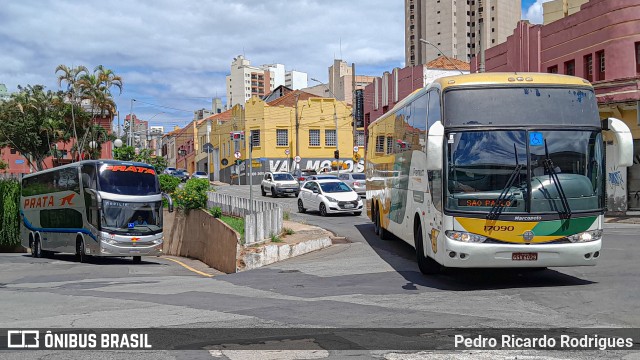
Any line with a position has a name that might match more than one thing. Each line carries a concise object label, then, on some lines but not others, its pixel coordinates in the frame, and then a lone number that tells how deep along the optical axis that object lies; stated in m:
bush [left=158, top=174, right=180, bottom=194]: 35.10
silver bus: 25.25
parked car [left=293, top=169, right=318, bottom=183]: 58.31
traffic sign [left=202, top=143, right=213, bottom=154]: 85.86
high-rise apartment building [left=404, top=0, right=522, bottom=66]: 120.62
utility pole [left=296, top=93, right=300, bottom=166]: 71.71
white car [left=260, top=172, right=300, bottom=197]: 43.81
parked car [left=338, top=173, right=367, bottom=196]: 39.81
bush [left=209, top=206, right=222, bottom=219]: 25.88
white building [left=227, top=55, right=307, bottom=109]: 167.00
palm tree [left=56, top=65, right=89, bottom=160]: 46.62
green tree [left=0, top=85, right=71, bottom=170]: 50.06
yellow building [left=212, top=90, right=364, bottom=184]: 72.81
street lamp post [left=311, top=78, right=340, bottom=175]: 73.94
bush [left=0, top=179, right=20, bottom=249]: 35.94
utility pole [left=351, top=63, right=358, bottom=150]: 54.81
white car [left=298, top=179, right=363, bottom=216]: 28.98
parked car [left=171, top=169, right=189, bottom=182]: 62.60
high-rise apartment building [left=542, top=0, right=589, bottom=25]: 42.16
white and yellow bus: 10.74
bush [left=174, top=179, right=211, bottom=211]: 30.05
